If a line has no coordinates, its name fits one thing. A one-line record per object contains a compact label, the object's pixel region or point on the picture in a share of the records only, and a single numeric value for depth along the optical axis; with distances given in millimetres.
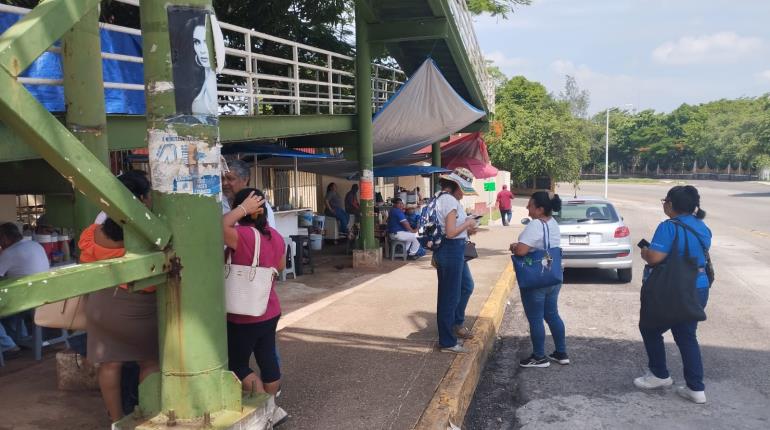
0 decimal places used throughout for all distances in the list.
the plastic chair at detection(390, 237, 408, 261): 12641
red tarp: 19609
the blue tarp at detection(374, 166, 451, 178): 14508
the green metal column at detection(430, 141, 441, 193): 17172
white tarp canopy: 11047
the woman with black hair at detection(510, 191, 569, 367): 5473
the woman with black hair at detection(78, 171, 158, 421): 3252
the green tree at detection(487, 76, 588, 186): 40500
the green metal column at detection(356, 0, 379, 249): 11117
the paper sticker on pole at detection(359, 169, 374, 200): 11383
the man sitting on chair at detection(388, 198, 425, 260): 12625
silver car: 9703
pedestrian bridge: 5453
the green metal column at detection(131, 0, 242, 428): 2854
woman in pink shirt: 3330
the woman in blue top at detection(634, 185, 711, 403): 4773
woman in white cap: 5328
